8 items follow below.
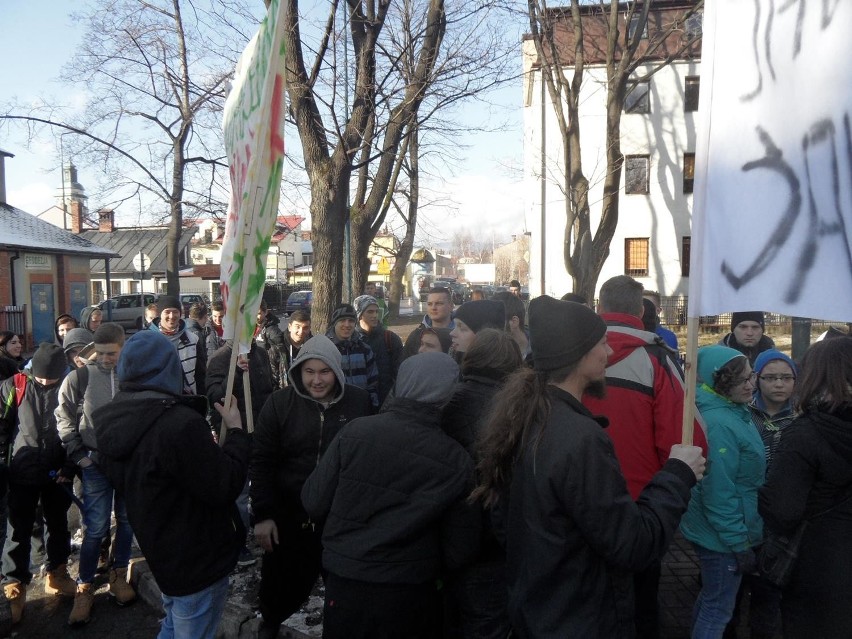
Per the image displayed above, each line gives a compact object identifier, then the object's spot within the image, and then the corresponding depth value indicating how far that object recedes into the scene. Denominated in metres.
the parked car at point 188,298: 34.33
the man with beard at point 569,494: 2.00
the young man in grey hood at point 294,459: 3.69
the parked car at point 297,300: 39.74
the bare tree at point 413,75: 9.36
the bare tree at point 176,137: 16.09
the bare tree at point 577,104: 16.09
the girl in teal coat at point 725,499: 3.40
